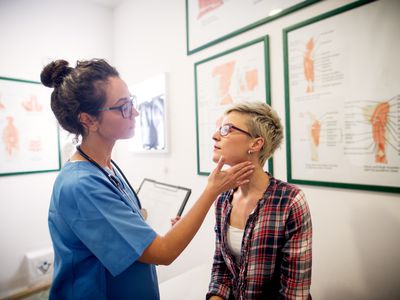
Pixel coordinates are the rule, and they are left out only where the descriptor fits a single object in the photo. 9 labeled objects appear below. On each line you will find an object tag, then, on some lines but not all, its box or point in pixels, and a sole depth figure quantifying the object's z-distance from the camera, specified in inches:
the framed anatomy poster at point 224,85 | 59.6
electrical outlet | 96.8
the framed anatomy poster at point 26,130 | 92.9
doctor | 32.9
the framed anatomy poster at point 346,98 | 41.7
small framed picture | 90.4
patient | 37.9
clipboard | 56.4
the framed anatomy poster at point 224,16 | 55.6
